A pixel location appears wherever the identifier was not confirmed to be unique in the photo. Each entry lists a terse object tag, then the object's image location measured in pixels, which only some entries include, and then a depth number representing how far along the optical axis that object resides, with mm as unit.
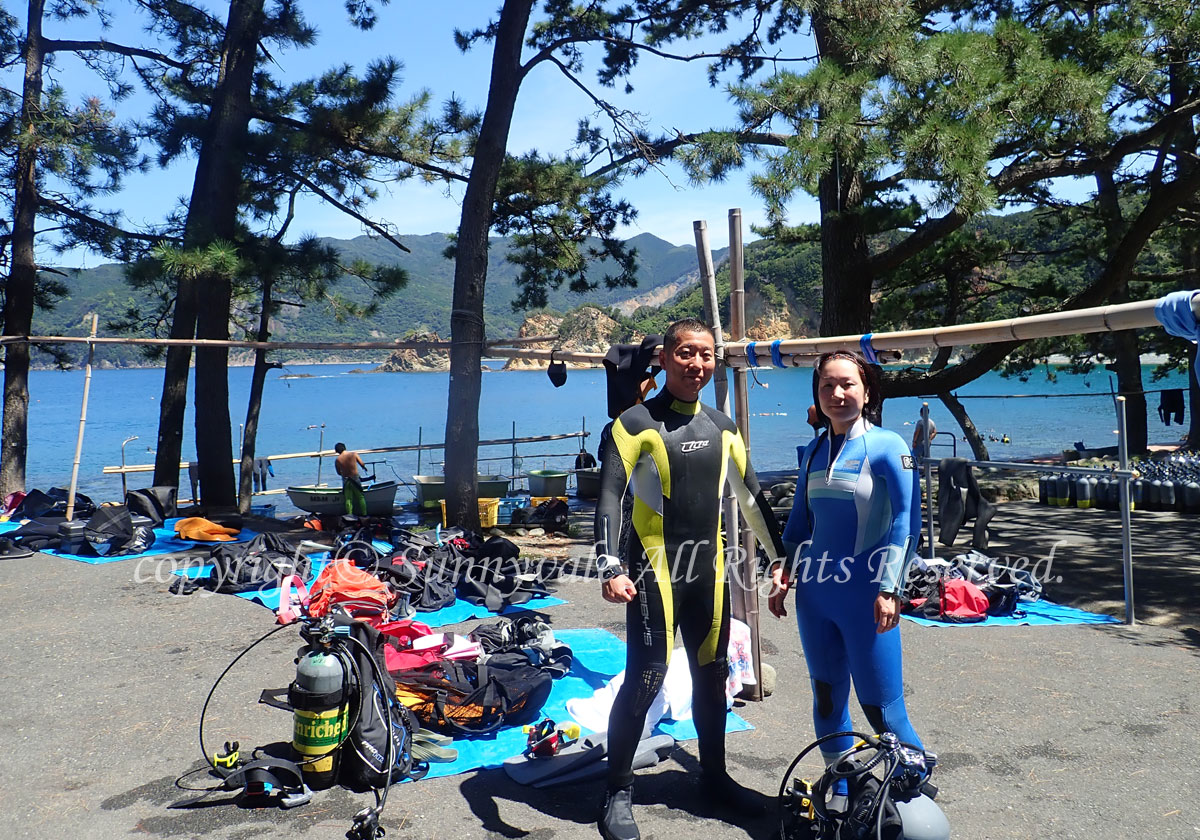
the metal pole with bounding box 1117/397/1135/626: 5977
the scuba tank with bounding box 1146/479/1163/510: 11242
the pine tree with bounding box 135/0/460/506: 10680
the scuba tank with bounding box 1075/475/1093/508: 11680
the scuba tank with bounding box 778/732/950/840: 2623
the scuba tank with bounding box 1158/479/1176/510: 11102
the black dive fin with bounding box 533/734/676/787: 3539
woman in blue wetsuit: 2898
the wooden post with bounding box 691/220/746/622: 4430
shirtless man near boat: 10648
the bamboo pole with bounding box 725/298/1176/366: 3029
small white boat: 11551
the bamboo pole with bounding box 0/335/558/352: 8375
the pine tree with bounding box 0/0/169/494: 11445
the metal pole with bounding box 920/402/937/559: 7430
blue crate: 10836
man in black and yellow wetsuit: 3180
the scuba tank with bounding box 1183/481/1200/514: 10805
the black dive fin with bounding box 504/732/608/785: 3566
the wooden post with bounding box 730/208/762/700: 4371
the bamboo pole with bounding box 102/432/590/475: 12320
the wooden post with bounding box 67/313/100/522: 9261
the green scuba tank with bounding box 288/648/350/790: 3406
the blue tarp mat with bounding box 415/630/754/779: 3822
